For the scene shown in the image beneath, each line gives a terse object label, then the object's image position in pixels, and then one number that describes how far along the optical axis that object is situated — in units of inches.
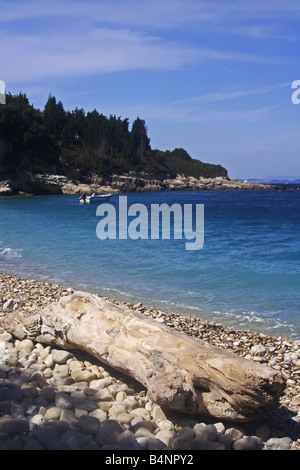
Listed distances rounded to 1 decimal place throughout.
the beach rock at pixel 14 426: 148.4
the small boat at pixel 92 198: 2171.8
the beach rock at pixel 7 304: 342.6
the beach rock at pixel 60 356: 230.8
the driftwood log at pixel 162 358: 172.6
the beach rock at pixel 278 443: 163.2
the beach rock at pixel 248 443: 158.7
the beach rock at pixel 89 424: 156.6
